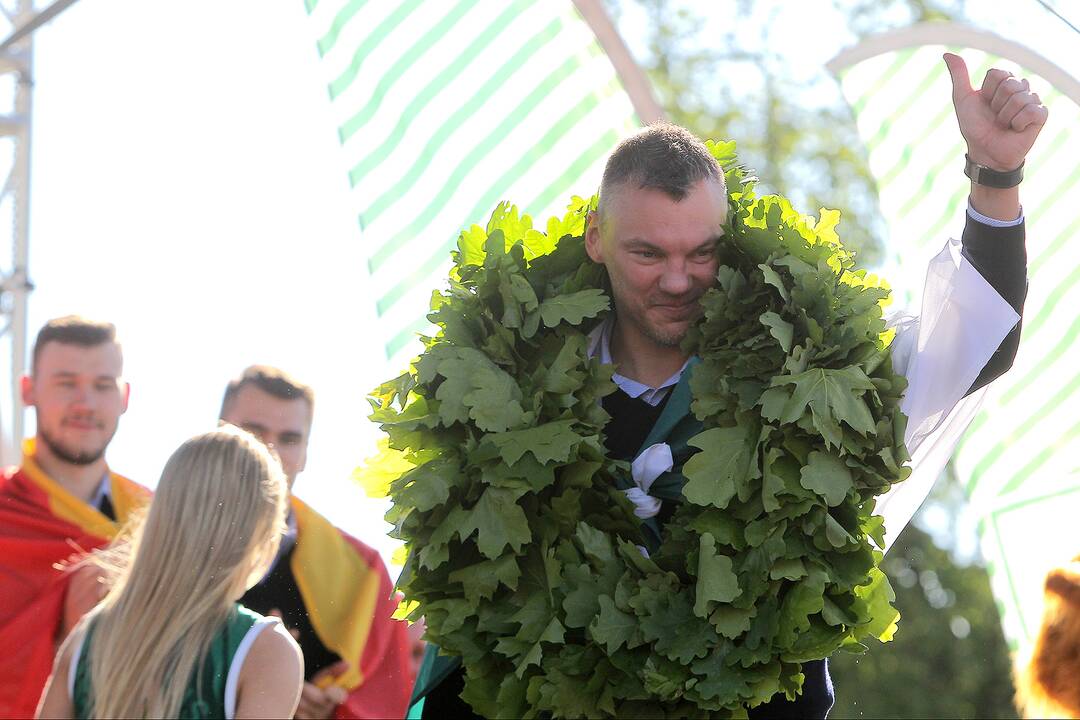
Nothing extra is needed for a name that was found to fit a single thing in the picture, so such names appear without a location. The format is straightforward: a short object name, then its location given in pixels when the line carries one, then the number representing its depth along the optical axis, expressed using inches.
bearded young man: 338.6
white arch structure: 544.1
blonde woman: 256.5
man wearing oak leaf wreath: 239.9
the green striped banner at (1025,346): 523.8
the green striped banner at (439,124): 488.7
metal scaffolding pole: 457.4
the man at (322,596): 357.1
